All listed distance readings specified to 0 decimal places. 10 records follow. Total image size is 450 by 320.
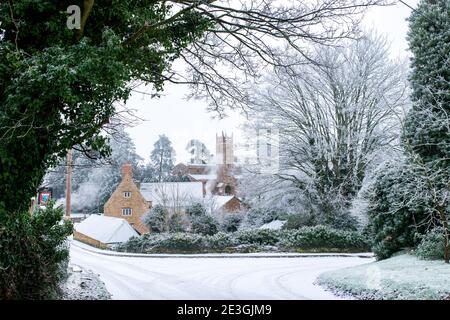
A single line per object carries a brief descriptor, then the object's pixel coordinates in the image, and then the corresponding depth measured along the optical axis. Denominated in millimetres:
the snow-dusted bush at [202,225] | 17188
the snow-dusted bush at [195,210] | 17031
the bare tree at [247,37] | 5914
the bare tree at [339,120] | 15656
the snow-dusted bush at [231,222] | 19031
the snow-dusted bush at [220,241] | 15433
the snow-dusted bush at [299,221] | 17562
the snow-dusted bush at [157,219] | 15531
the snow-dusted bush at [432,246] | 8586
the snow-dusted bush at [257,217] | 19078
